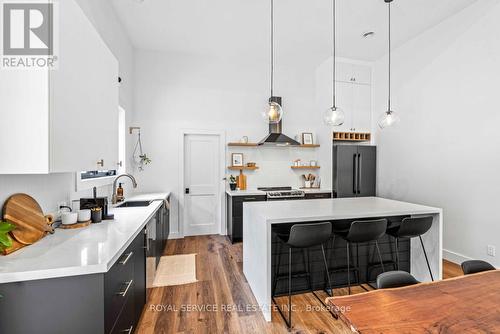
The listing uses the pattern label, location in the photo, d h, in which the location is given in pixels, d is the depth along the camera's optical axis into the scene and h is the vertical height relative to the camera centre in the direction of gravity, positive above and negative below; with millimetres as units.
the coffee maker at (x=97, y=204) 2057 -357
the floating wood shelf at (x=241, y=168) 4548 -74
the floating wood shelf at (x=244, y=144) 4504 +383
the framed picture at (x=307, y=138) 4896 +546
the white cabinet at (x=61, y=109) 1180 +303
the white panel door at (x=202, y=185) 4508 -399
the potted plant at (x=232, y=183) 4492 -357
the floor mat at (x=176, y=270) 2760 -1363
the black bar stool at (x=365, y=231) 2170 -610
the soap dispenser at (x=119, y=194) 3181 -412
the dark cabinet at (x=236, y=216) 4090 -899
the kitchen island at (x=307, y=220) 2070 -558
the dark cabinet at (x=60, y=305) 1087 -677
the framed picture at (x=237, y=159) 4613 +100
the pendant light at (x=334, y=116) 2697 +551
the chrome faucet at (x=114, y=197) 3024 -425
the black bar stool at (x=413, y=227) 2297 -611
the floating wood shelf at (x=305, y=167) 4848 -53
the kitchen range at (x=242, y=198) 4105 -597
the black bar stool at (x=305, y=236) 2004 -620
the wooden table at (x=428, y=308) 963 -653
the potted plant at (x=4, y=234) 1081 -325
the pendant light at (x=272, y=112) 2613 +576
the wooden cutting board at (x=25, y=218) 1343 -327
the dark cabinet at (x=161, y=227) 2814 -870
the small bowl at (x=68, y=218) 1780 -411
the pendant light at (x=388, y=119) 2801 +539
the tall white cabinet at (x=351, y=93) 4609 +1413
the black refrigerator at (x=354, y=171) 4402 -121
